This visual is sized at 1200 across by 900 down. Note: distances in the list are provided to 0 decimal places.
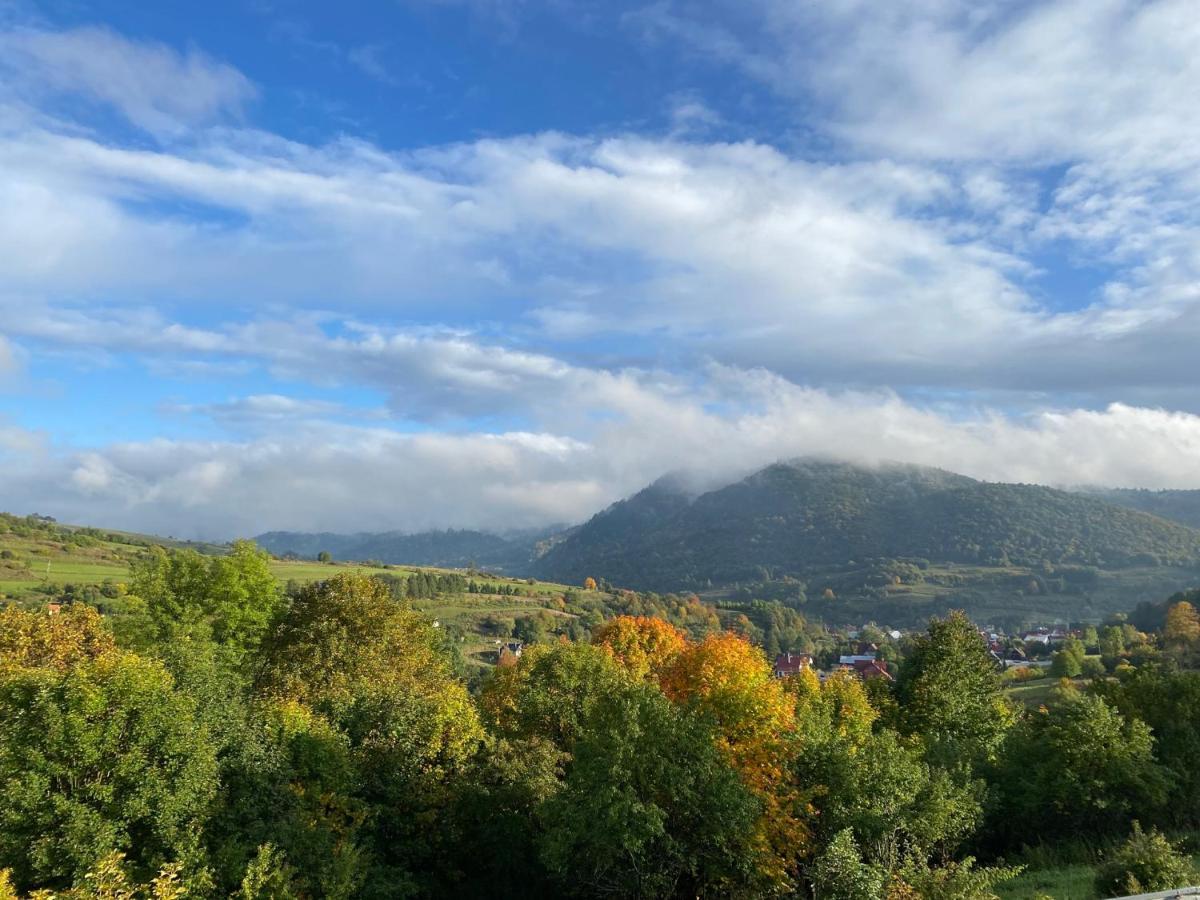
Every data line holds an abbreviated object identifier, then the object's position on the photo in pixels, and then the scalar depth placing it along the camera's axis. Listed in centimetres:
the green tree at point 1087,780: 2862
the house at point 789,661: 14511
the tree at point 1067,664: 10806
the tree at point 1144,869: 1658
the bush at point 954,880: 1561
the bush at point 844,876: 1614
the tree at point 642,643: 4959
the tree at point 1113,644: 11968
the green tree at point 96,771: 1933
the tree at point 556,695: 3778
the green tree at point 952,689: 4184
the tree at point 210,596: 4181
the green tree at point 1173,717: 2961
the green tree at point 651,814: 2156
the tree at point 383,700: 2753
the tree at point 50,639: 3032
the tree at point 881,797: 2070
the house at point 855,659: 15809
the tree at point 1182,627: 10844
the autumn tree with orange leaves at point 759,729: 2347
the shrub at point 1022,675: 11754
